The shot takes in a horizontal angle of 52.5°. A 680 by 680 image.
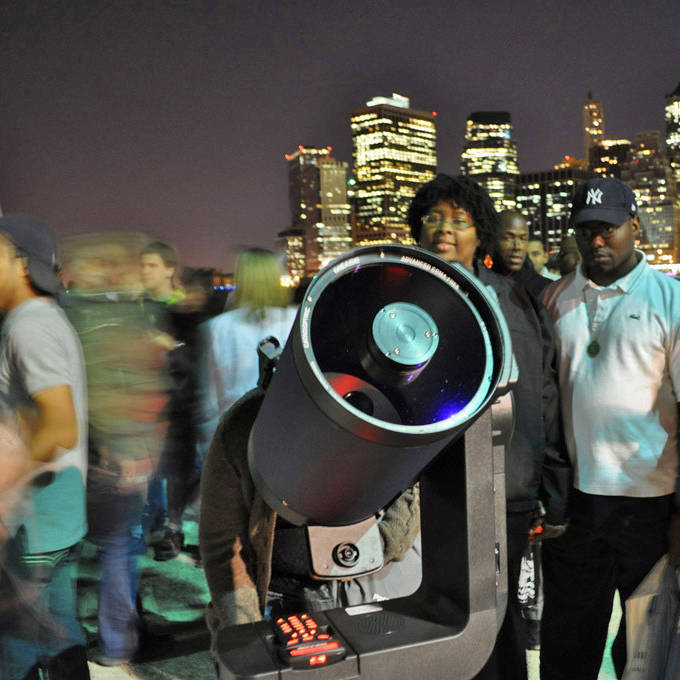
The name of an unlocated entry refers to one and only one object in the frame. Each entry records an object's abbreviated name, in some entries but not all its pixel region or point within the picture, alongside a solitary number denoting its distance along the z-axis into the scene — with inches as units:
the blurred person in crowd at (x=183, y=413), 160.6
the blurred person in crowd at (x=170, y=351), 159.0
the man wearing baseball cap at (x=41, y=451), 75.7
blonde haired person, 147.4
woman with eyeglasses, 80.2
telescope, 35.0
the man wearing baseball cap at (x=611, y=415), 83.5
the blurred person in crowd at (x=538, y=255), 222.8
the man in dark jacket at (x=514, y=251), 165.8
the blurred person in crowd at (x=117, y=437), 118.4
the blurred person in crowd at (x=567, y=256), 207.2
